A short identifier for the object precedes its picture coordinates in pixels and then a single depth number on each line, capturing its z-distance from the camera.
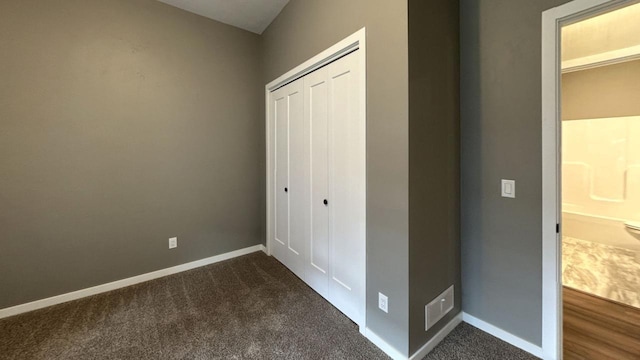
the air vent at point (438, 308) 1.59
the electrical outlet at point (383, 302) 1.59
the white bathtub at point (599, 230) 3.04
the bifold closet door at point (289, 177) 2.48
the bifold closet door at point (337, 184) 1.79
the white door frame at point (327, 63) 1.67
